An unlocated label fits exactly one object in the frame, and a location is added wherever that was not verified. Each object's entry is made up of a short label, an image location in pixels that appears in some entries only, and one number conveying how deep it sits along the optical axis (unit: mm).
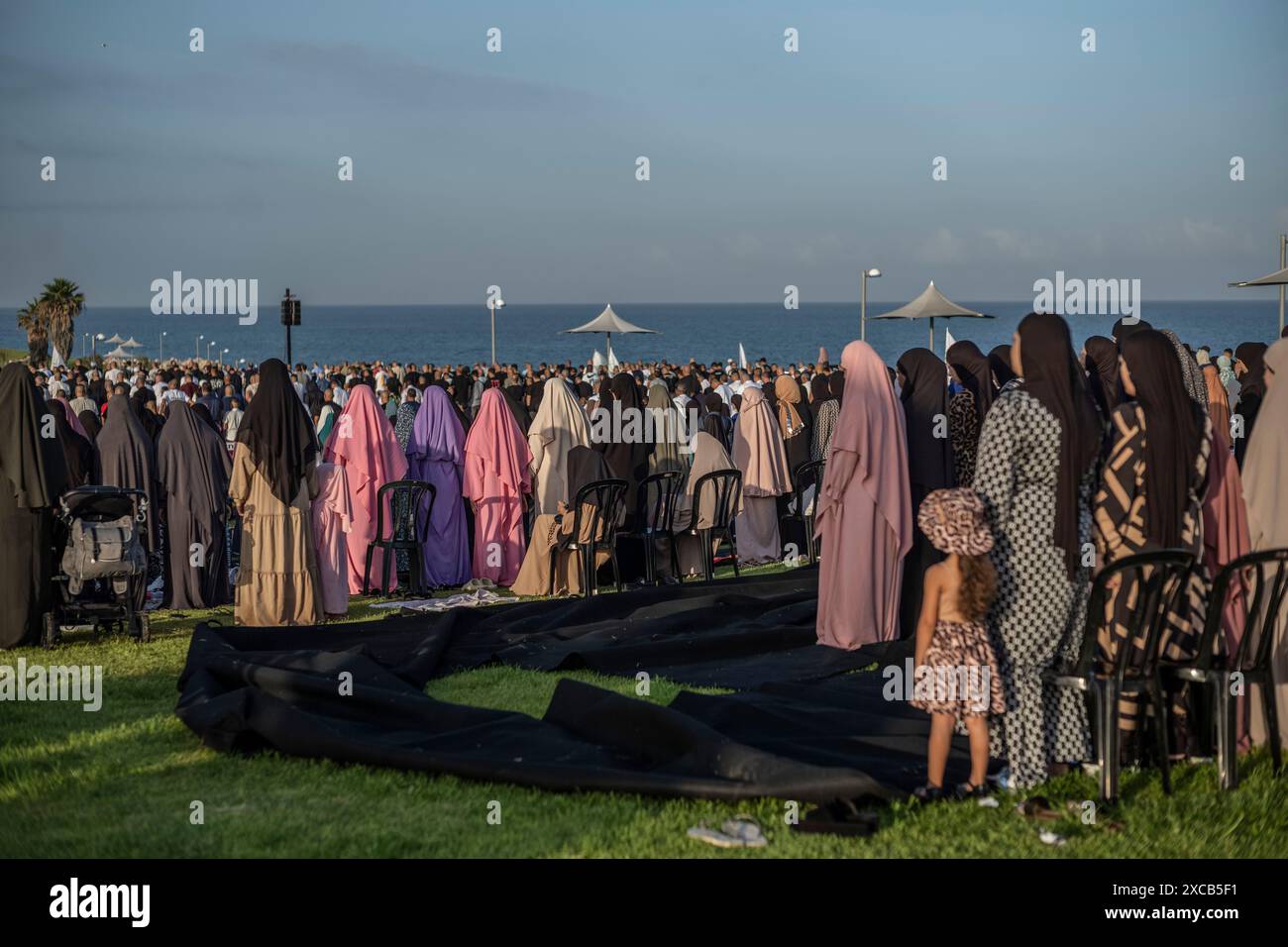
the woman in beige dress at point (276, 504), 9977
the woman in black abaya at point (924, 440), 8750
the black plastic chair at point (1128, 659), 5301
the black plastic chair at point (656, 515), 11500
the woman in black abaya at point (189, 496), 11195
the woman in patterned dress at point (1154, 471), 5734
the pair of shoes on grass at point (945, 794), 5418
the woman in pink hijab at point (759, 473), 13117
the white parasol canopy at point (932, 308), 27750
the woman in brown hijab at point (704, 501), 12023
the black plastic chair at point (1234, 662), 5469
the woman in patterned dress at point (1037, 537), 5492
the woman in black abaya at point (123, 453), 11164
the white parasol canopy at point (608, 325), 32312
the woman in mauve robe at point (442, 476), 12422
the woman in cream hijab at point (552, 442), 12148
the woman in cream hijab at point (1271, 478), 6152
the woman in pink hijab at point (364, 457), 11742
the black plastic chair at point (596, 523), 10867
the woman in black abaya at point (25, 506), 9133
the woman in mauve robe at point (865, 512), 8492
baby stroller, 9281
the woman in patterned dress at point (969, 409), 8797
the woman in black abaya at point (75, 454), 11141
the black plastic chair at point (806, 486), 12560
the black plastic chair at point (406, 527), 11234
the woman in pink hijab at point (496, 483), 12375
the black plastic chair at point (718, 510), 11906
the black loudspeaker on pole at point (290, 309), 22328
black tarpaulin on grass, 5613
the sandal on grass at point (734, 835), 4953
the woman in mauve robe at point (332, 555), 10664
